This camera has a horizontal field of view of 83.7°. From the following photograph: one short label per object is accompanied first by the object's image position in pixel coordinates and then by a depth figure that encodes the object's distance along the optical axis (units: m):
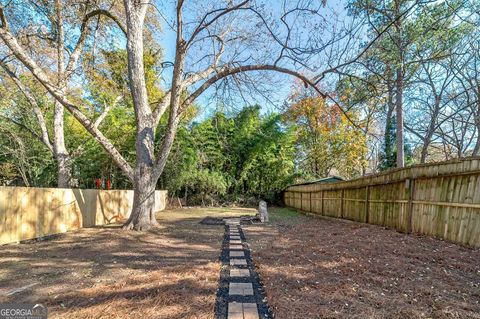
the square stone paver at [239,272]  2.95
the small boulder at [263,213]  8.36
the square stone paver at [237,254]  3.94
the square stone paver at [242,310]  1.96
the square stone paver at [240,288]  2.41
